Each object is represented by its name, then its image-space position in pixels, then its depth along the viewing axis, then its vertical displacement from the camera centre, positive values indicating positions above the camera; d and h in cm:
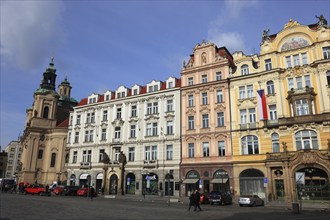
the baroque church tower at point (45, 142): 6638 +937
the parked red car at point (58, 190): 4681 -123
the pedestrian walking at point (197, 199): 2418 -123
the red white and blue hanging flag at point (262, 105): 4106 +1114
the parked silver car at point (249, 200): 3058 -162
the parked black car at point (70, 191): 4615 -133
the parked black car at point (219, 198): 3203 -149
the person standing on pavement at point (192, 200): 2442 -132
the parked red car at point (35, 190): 4594 -121
